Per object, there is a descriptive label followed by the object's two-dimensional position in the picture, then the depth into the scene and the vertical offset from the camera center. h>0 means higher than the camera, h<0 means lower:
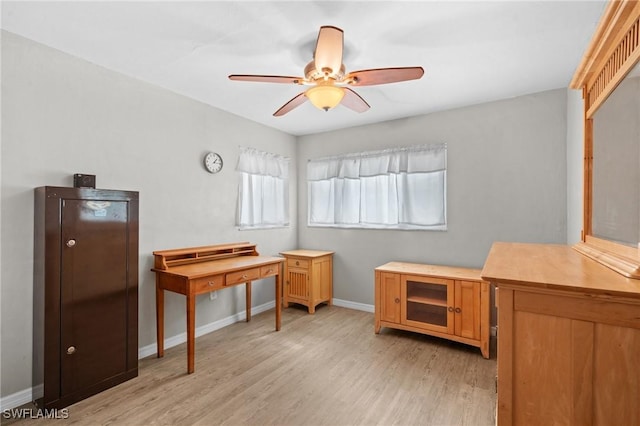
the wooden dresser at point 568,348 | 0.83 -0.40
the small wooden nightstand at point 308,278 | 3.95 -0.88
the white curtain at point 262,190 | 3.79 +0.32
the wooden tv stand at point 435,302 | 2.80 -0.89
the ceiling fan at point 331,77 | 1.79 +0.91
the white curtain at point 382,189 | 3.58 +0.33
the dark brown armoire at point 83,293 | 2.01 -0.58
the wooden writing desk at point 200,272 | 2.49 -0.54
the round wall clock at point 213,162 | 3.33 +0.57
